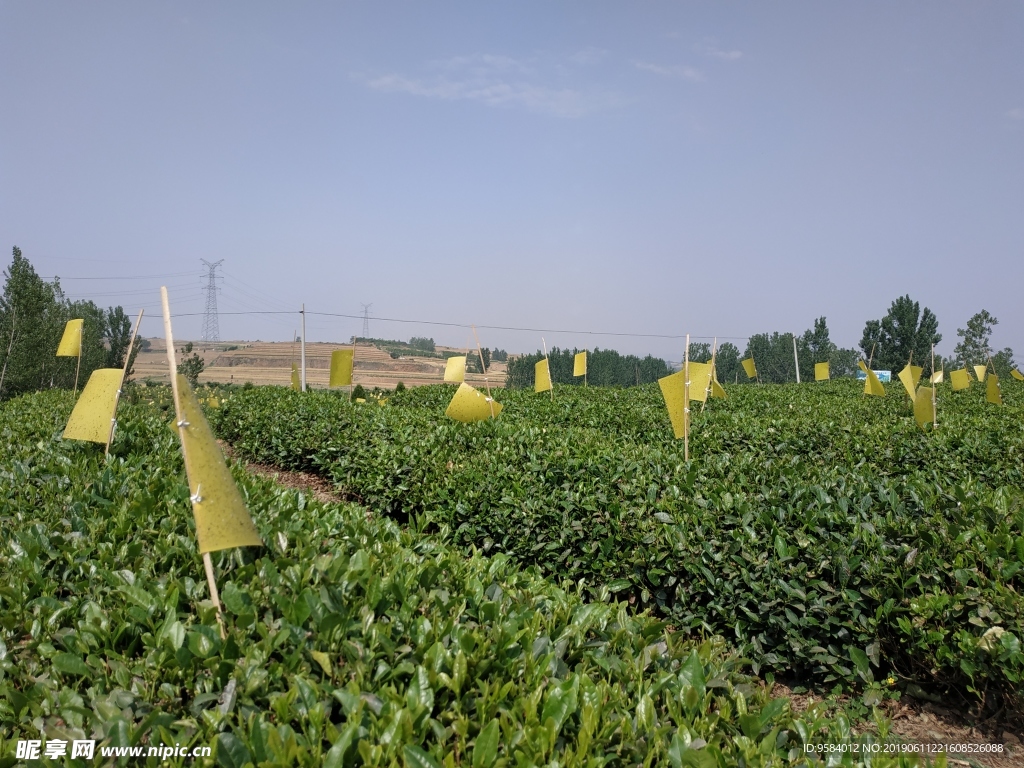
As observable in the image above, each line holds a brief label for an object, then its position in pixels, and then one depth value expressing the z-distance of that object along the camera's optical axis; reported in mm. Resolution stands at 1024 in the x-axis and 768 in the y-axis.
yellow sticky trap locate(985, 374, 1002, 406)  10348
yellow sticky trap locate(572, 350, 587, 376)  12555
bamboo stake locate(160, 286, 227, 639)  1934
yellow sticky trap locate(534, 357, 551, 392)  10477
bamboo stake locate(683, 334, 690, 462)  5363
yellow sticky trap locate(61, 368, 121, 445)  4074
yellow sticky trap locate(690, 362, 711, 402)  5863
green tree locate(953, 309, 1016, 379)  37875
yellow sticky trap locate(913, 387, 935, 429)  6543
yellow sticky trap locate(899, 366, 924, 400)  7304
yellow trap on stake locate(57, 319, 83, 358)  5532
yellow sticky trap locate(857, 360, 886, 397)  10695
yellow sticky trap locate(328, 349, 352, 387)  10055
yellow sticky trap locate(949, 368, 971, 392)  13392
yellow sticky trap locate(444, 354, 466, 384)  8500
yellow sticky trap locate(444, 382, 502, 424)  6602
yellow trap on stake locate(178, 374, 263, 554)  1975
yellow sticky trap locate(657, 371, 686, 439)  5477
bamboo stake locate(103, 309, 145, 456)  3957
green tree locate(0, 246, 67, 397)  20234
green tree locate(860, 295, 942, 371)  32531
